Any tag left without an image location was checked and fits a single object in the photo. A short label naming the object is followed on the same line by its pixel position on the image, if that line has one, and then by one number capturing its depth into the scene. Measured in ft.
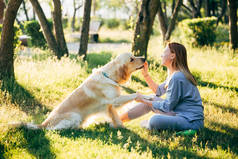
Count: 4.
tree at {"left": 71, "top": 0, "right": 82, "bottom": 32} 89.75
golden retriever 12.87
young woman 11.80
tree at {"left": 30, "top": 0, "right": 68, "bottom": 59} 27.53
